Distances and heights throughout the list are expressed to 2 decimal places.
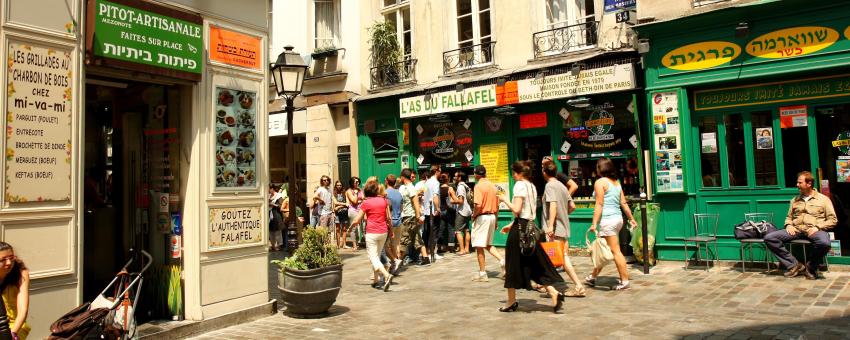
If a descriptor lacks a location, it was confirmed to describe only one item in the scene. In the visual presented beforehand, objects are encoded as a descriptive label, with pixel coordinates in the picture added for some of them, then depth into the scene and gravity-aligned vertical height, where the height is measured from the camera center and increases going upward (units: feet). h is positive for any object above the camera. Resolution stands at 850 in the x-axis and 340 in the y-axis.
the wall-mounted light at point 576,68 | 38.27 +7.50
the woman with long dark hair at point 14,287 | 14.46 -1.96
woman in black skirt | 22.89 -3.02
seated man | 27.12 -2.14
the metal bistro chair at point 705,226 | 32.55 -2.36
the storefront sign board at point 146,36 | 19.02 +5.56
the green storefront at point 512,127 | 38.01 +4.58
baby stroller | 14.66 -2.83
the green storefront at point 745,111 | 30.04 +3.72
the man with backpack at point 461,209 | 39.27 -1.16
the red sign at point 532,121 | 41.55 +4.71
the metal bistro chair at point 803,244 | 27.55 -3.09
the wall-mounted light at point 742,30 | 30.96 +7.76
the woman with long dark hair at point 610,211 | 26.78 -1.12
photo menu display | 23.08 +2.36
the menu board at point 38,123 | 16.81 +2.39
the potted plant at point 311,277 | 23.68 -3.16
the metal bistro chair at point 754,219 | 30.22 -1.99
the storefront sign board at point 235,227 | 22.76 -1.09
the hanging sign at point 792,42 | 29.60 +6.88
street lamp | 30.26 +5.94
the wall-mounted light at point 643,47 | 34.12 +7.76
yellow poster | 43.45 +2.12
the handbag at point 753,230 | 29.32 -2.39
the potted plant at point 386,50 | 50.55 +12.07
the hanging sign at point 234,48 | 23.00 +5.93
